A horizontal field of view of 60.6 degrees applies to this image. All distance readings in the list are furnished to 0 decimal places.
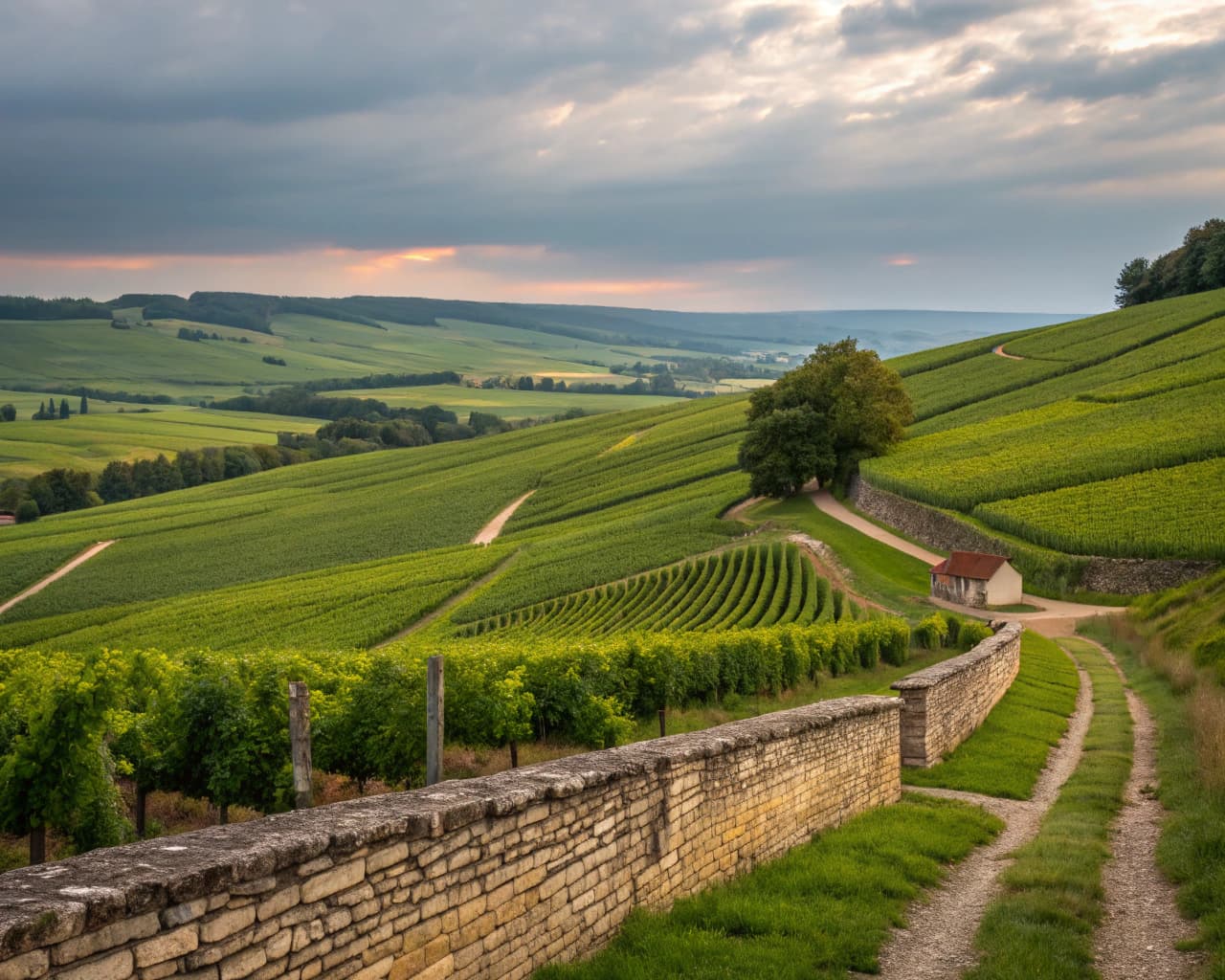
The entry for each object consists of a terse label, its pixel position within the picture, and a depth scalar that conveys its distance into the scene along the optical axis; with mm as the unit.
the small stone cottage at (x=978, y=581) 48844
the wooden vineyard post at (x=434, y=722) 9469
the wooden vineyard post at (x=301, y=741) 8367
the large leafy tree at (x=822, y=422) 70500
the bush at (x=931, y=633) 37266
